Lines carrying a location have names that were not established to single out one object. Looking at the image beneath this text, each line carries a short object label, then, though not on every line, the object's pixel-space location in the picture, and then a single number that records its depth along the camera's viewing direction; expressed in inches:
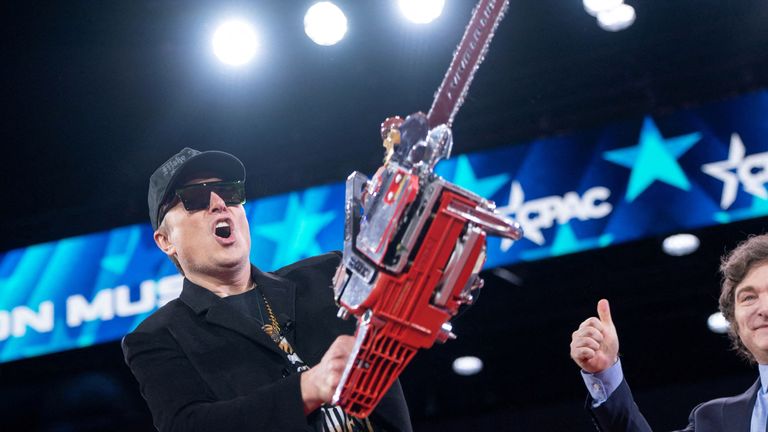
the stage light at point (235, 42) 208.7
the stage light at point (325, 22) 204.5
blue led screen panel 205.9
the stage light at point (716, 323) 235.8
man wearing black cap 82.1
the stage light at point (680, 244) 210.8
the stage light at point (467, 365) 251.6
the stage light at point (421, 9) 201.9
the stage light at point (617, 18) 206.5
